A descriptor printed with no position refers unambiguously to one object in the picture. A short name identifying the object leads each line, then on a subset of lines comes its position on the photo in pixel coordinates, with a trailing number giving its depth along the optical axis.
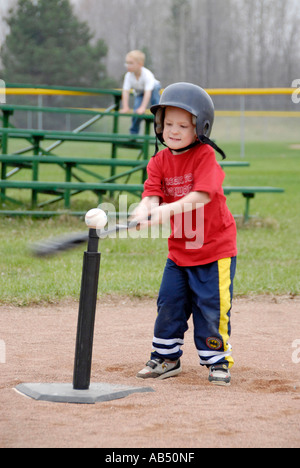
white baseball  5.75
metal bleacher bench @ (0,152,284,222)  16.16
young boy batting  6.44
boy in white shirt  18.81
